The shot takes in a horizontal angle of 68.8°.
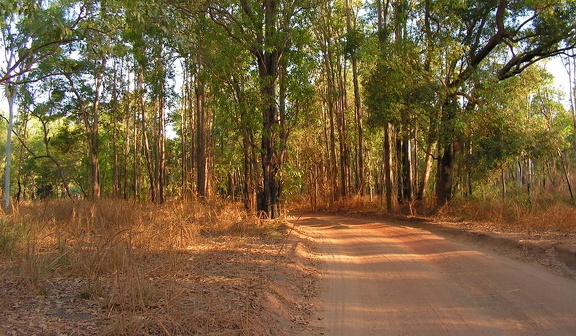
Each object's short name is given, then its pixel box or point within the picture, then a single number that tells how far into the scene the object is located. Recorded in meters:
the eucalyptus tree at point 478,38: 15.14
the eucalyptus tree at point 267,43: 13.73
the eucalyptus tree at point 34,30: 5.86
